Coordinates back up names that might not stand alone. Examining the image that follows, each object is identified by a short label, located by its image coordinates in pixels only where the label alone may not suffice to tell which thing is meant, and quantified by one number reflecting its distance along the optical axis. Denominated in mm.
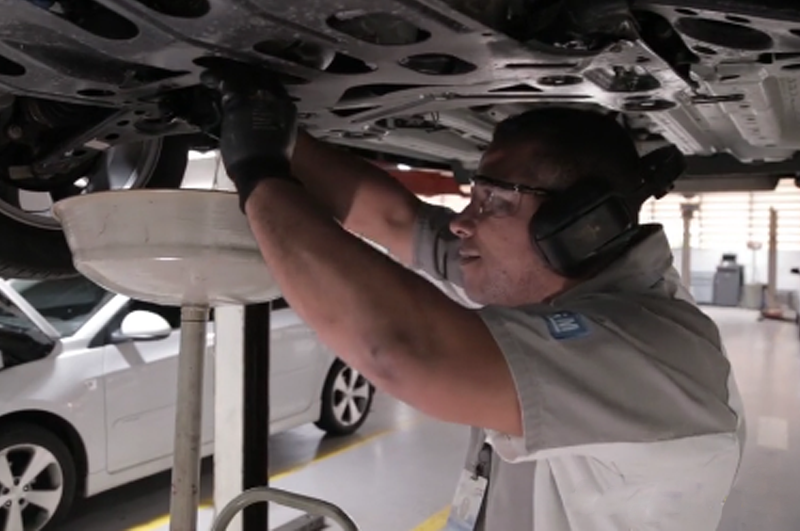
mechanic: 863
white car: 2779
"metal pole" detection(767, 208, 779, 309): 10133
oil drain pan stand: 985
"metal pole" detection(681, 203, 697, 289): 10328
